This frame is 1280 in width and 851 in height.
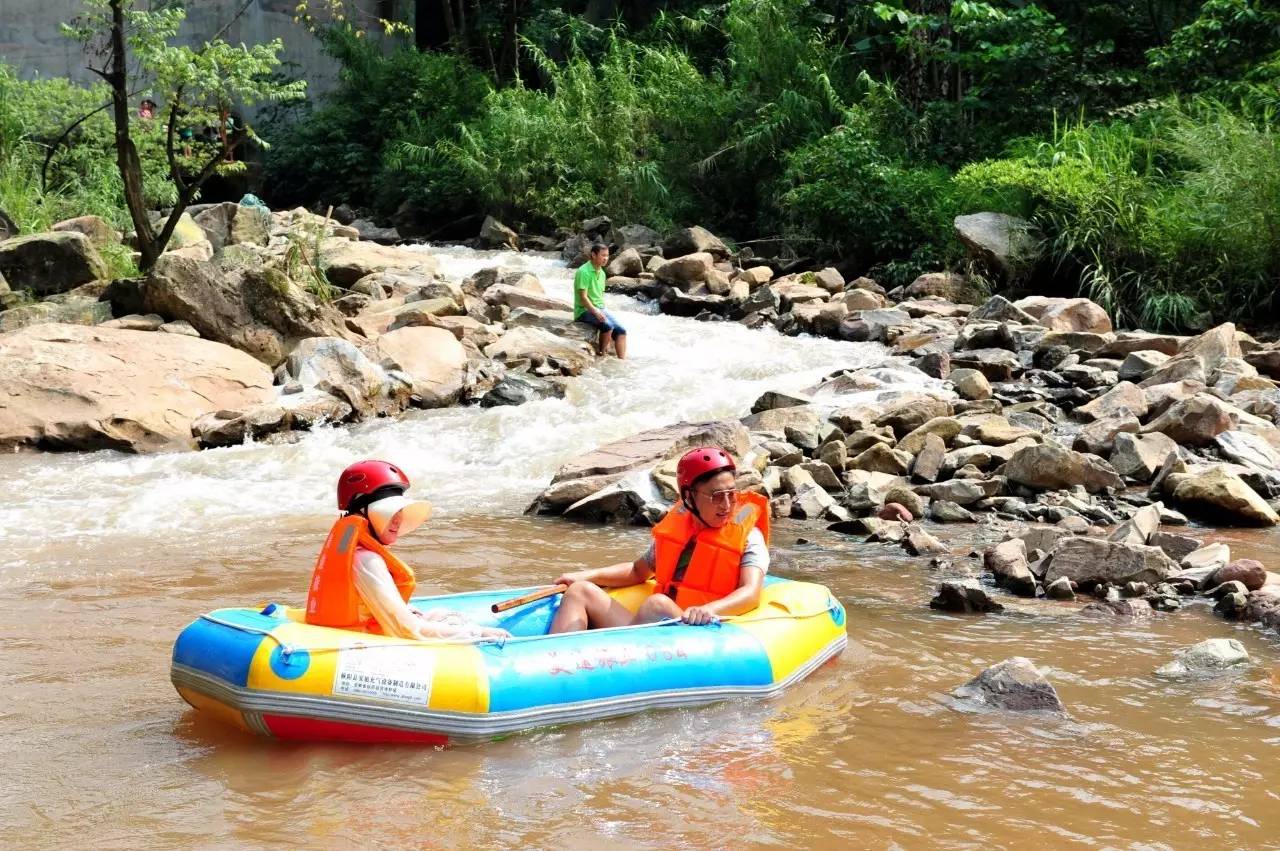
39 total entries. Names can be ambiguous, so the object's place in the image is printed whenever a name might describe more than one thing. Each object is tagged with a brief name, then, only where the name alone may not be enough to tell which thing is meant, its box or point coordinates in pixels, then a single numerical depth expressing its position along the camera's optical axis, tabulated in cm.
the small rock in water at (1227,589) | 543
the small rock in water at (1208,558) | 589
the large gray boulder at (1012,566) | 580
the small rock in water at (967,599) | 556
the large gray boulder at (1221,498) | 691
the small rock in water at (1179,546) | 613
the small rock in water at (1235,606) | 534
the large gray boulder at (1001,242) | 1303
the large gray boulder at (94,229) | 1274
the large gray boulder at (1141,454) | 763
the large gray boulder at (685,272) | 1430
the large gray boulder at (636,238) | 1625
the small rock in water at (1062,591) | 571
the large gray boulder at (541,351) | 1105
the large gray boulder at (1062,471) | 743
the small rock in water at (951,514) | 718
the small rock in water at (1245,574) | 557
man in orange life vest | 477
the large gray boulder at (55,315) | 1076
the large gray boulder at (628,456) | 755
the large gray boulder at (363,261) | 1379
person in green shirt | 1169
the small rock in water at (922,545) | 654
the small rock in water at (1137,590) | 566
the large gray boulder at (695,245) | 1543
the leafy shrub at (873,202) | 1417
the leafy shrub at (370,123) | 2081
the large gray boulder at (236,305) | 1058
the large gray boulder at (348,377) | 986
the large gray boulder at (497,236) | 1781
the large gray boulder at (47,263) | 1155
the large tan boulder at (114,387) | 890
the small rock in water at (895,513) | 716
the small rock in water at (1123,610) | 545
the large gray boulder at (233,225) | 1475
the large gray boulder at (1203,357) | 928
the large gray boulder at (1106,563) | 576
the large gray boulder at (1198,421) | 803
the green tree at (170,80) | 1120
